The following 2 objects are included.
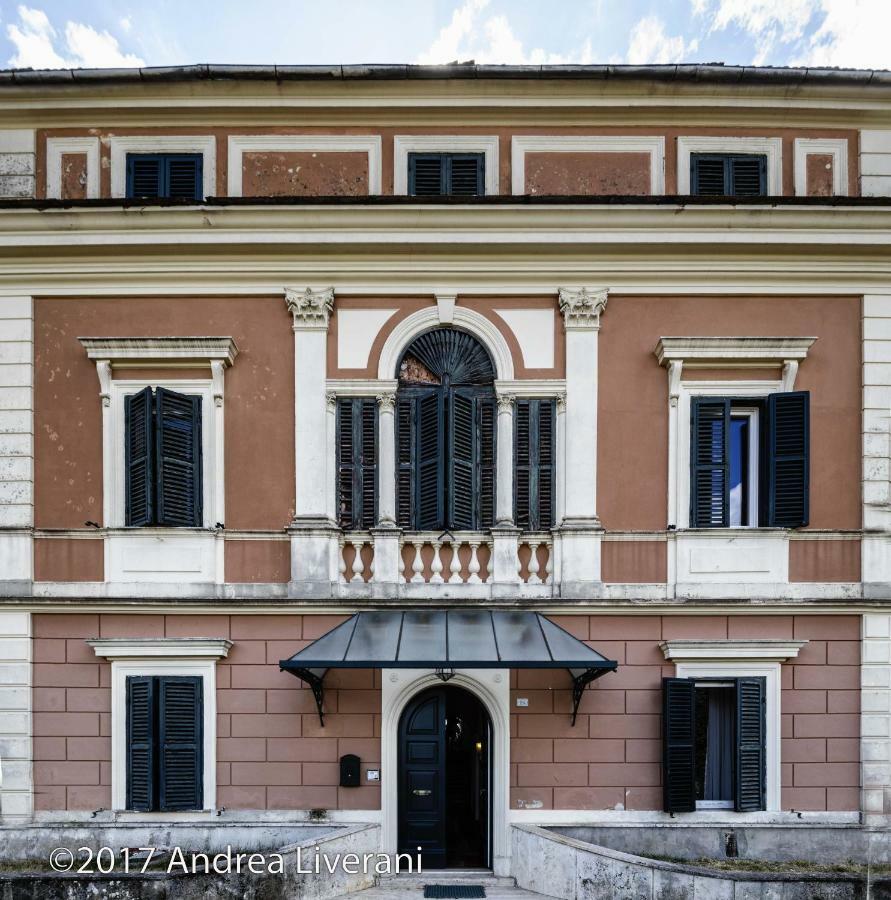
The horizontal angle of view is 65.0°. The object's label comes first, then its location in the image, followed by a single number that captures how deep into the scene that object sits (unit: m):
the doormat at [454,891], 9.10
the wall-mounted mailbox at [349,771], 9.73
